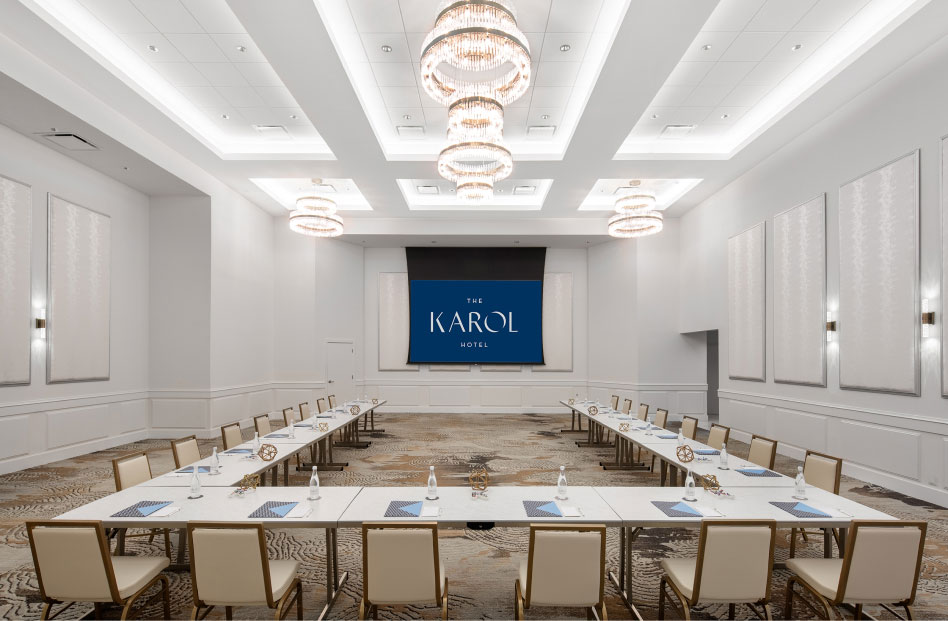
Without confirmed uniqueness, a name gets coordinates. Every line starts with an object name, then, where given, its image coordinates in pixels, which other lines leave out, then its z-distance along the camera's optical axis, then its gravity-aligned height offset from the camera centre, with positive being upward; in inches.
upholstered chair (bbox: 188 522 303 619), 112.1 -53.3
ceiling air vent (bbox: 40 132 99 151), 283.6 +100.0
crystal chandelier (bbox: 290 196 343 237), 398.9 +79.1
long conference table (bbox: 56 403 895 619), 129.0 -50.4
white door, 538.0 -52.2
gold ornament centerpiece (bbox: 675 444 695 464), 200.4 -52.4
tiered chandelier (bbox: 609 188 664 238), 394.0 +78.8
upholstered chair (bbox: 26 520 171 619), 111.7 -52.5
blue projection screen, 573.9 -1.7
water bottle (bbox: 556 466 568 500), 146.8 -48.7
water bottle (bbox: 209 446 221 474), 177.0 -49.6
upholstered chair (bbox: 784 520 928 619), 112.9 -53.7
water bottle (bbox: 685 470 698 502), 147.2 -49.2
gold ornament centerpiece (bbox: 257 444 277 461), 198.5 -50.7
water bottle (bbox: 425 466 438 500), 145.8 -48.4
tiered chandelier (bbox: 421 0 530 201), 161.0 +83.9
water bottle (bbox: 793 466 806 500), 151.3 -49.4
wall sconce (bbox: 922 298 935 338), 228.2 -0.7
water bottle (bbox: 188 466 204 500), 149.3 -47.9
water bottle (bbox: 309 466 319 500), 145.6 -47.6
